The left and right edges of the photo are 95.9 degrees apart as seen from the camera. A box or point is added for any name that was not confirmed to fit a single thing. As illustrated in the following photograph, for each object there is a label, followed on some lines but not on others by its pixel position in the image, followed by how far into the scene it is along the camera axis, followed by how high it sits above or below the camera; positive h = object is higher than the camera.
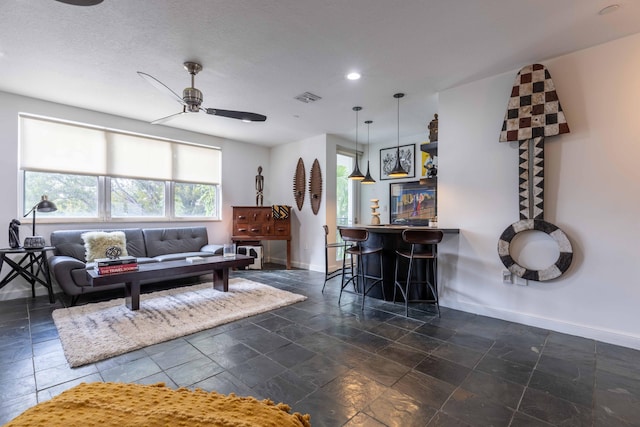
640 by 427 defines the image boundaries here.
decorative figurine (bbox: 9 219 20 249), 3.53 -0.21
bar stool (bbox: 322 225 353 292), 4.05 -0.43
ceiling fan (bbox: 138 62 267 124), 2.92 +1.21
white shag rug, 2.39 -1.06
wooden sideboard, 5.67 -0.21
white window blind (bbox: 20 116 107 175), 3.90 +0.99
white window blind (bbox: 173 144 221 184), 5.34 +0.99
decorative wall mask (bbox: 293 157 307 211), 5.92 +0.65
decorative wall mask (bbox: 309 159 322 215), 5.61 +0.56
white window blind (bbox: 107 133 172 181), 4.59 +0.99
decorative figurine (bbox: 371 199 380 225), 4.55 -0.06
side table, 3.45 -0.63
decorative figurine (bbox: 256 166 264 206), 6.31 +0.62
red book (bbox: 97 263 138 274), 3.00 -0.56
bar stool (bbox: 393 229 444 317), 3.11 -0.47
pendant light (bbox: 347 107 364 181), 4.62 +0.63
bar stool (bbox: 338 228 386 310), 3.54 -0.47
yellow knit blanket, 0.60 -0.45
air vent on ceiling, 3.74 +1.56
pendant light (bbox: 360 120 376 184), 4.71 +0.58
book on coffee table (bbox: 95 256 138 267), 3.04 -0.49
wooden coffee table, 3.01 -0.65
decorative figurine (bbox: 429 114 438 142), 3.92 +1.14
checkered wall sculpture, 2.75 +0.73
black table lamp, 3.56 +0.12
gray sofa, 3.35 -0.50
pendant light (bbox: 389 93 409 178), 4.19 +0.62
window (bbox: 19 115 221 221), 3.99 +0.70
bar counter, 3.58 -0.59
